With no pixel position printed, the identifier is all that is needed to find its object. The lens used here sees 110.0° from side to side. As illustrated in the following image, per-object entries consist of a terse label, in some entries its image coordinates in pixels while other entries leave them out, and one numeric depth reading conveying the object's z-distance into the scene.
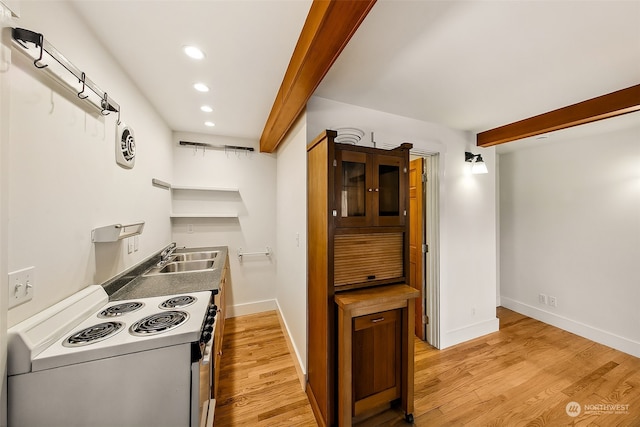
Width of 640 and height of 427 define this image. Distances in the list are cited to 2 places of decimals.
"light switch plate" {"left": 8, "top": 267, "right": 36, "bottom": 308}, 0.84
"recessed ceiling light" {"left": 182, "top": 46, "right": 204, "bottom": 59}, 1.46
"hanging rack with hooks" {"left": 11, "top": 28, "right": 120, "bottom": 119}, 0.86
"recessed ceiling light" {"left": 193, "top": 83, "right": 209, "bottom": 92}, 1.91
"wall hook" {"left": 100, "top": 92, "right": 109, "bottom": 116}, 1.35
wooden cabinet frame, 1.56
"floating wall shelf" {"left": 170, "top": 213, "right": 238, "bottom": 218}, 2.89
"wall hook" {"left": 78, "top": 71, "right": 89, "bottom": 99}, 1.15
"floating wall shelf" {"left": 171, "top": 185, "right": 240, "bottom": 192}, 2.94
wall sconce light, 2.62
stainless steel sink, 2.33
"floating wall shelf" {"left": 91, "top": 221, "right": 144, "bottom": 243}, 1.32
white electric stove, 0.85
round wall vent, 1.59
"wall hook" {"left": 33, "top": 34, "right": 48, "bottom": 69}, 0.88
